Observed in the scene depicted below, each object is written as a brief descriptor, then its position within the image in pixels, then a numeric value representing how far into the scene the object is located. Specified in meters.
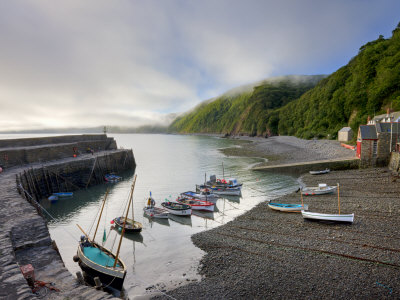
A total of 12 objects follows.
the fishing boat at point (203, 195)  31.61
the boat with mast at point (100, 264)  13.80
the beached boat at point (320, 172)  42.53
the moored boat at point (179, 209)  27.20
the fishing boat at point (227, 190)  34.88
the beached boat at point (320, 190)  30.73
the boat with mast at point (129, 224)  22.92
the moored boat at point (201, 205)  28.61
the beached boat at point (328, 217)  20.38
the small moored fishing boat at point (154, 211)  27.00
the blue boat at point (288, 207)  24.75
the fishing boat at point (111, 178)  47.06
